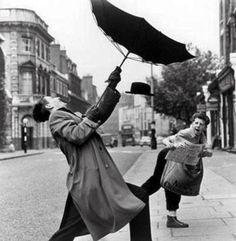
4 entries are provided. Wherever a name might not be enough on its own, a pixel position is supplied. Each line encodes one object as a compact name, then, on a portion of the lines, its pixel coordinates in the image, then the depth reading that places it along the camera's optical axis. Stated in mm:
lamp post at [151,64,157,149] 41000
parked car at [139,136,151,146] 64912
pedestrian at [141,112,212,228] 6383
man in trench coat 4320
